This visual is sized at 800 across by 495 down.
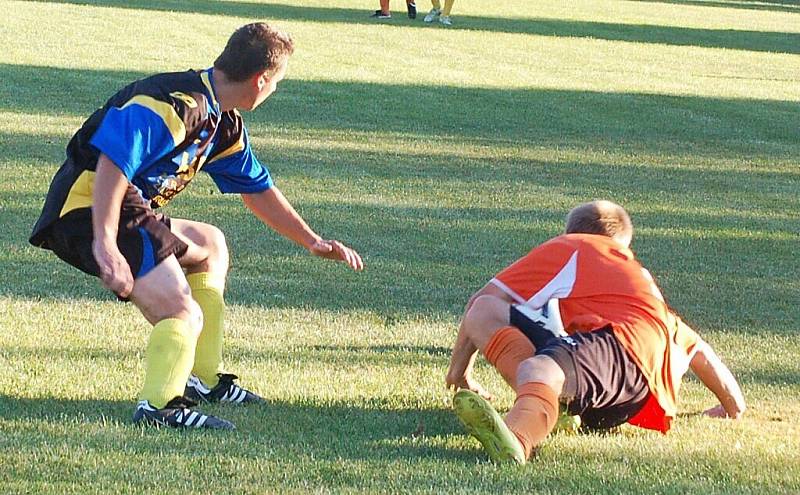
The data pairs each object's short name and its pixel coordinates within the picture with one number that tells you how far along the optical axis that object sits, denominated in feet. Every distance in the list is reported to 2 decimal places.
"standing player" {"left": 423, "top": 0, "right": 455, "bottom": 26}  180.45
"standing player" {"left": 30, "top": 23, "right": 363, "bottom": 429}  29.40
